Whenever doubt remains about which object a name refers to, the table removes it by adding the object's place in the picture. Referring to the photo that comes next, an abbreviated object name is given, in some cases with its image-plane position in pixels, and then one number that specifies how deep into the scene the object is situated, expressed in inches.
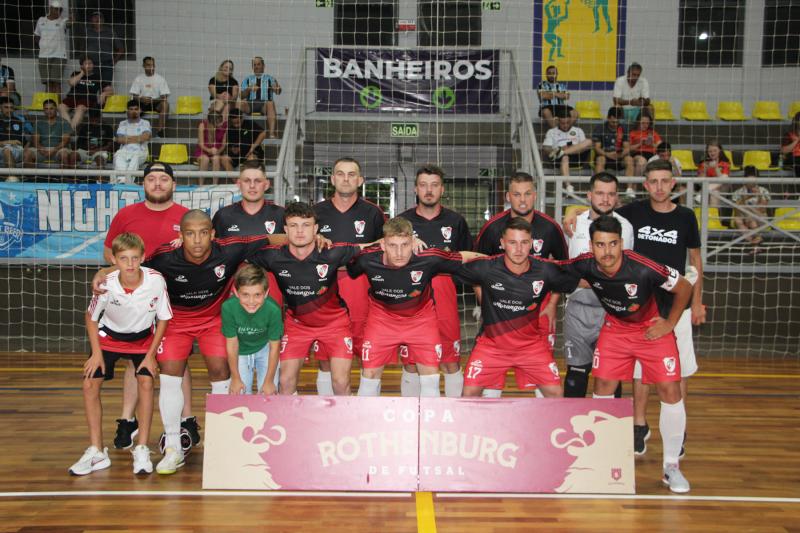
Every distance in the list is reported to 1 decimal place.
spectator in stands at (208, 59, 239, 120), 430.0
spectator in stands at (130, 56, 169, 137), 457.7
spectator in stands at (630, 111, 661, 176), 422.6
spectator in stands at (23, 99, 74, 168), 413.1
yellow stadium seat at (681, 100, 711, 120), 507.5
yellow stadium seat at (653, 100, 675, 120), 506.6
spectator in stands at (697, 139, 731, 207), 407.8
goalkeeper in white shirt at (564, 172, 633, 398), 197.6
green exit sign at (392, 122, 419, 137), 466.6
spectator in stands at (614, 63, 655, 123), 452.1
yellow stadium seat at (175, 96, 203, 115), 482.3
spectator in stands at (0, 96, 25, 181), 423.8
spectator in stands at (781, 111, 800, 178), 442.6
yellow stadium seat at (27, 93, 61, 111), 481.1
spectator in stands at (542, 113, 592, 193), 427.5
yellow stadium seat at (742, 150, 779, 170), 463.5
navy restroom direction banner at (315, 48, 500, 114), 443.5
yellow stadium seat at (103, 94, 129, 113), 479.8
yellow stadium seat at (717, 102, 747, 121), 501.0
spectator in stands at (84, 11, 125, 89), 486.0
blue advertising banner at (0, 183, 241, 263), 349.7
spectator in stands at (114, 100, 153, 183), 408.8
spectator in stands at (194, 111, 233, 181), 400.8
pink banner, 160.9
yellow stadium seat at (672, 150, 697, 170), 463.5
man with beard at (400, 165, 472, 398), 210.4
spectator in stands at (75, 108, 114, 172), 417.1
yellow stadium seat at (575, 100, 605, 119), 494.6
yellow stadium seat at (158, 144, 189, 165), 444.5
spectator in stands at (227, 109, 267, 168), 413.4
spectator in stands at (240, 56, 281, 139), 445.1
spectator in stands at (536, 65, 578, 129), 444.1
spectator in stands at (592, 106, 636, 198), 426.3
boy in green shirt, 176.9
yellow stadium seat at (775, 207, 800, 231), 403.5
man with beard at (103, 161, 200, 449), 193.3
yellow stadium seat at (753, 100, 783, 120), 501.4
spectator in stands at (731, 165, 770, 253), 375.9
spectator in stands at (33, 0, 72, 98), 484.1
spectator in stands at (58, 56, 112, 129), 445.7
